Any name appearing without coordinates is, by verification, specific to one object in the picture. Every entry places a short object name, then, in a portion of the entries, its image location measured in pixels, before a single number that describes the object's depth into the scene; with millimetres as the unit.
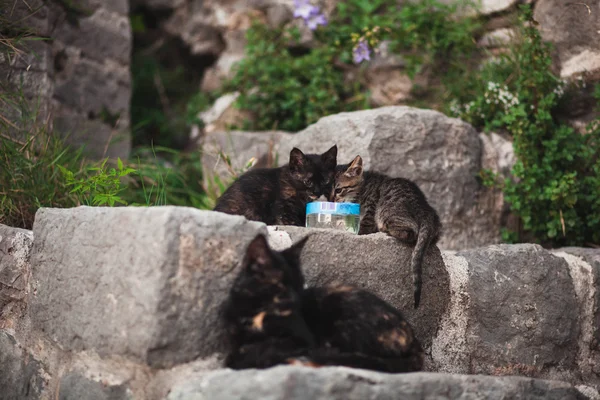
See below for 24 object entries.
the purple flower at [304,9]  5578
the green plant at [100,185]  3037
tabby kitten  3119
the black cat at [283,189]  3350
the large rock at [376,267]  2807
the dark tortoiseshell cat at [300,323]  2289
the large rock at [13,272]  3055
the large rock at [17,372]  2859
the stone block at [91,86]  5148
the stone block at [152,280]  2268
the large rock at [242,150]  5000
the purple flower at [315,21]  5586
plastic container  3131
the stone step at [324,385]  1985
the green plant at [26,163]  3557
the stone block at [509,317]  3240
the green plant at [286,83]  5496
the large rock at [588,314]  3537
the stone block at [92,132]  4973
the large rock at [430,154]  4180
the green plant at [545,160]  4102
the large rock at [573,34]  4188
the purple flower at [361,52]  5141
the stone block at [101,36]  5180
